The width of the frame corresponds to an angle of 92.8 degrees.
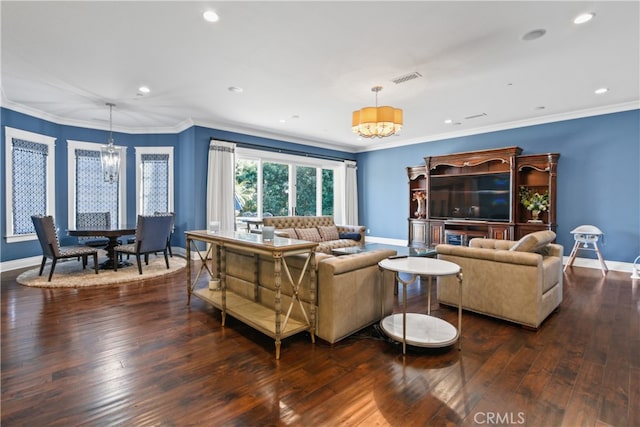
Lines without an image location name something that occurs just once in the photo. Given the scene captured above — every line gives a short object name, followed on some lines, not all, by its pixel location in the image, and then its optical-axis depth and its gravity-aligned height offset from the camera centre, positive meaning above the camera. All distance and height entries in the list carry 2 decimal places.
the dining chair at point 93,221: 5.82 -0.18
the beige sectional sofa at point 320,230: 5.76 -0.38
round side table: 2.41 -1.02
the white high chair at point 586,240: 5.16 -0.49
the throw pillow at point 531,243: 3.10 -0.32
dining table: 4.78 -0.35
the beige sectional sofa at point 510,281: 2.88 -0.70
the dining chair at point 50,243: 4.39 -0.46
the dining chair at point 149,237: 4.84 -0.42
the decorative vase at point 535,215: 6.00 -0.06
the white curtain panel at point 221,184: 6.35 +0.60
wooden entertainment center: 6.03 +0.39
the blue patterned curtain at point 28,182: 5.34 +0.54
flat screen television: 6.37 +0.34
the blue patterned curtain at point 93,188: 6.38 +0.51
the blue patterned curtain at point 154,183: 6.87 +0.65
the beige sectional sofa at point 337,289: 2.53 -0.71
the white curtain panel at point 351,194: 9.03 +0.54
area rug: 4.34 -0.99
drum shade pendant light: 3.89 +1.18
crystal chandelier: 5.34 +0.89
